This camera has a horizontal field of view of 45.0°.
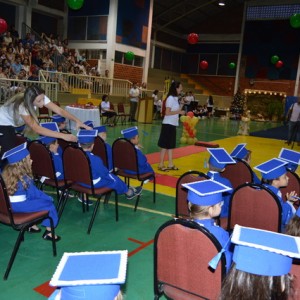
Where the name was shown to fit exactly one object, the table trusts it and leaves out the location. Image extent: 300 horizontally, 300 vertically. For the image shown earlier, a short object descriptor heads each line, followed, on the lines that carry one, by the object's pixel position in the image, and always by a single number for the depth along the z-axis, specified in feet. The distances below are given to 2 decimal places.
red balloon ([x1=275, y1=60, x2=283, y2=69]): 78.20
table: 35.29
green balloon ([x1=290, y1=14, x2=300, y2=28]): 43.16
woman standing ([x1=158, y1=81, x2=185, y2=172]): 21.06
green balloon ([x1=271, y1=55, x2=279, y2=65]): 75.53
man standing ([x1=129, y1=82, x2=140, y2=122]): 51.60
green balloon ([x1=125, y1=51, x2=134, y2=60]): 59.67
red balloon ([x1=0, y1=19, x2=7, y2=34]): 41.22
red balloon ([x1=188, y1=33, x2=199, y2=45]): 54.70
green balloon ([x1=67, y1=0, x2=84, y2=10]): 38.50
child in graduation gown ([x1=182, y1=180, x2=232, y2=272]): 7.47
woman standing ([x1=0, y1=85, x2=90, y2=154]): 12.53
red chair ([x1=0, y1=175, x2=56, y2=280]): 9.38
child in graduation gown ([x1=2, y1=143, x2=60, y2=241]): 10.03
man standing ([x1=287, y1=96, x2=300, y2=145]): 34.09
